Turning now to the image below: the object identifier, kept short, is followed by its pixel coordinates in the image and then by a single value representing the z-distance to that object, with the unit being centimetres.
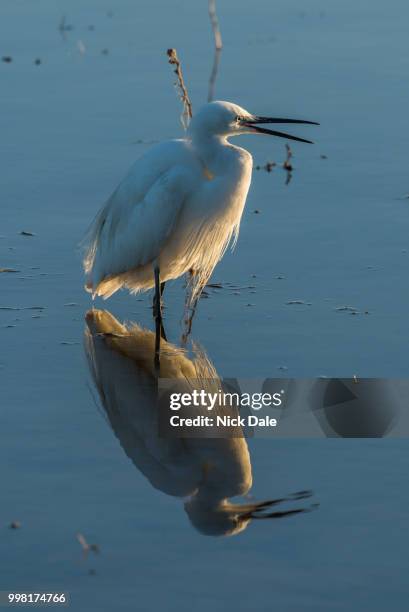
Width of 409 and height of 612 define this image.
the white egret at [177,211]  1293
